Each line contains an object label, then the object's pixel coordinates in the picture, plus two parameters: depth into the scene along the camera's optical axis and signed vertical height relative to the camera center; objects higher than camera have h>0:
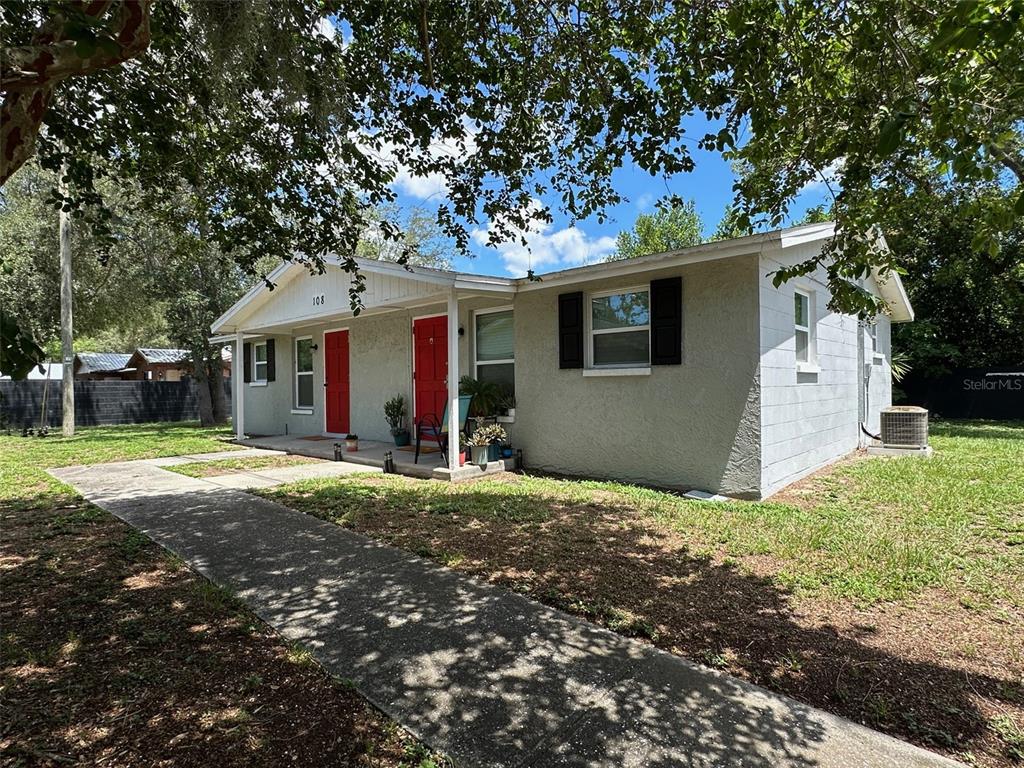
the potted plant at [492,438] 7.77 -0.89
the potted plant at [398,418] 9.88 -0.72
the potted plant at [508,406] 8.36 -0.44
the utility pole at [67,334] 14.70 +1.45
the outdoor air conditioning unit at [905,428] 9.30 -1.00
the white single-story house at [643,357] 6.19 +0.29
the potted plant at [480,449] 7.71 -1.03
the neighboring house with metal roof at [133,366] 29.62 +1.10
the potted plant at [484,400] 8.38 -0.34
